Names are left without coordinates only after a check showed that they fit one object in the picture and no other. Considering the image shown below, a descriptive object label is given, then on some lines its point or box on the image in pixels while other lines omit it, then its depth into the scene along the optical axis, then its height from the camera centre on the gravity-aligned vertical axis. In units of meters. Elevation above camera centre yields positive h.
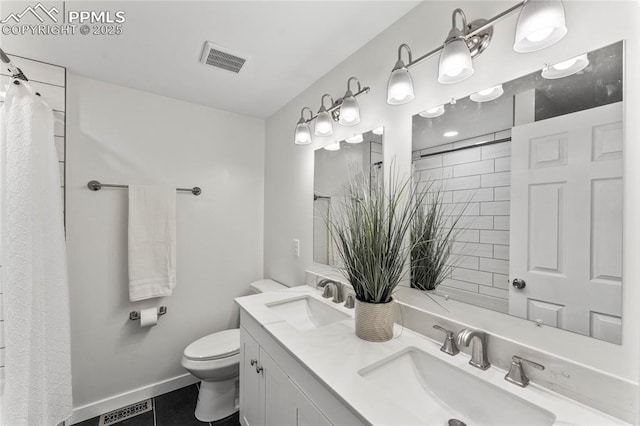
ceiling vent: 1.44 +0.89
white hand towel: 1.82 -0.22
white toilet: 1.64 -1.02
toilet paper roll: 1.83 -0.75
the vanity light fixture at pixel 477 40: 0.69 +0.51
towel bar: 1.73 +0.17
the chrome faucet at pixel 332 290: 1.47 -0.45
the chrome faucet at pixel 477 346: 0.83 -0.43
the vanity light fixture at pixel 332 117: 1.31 +0.51
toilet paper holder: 1.85 -0.73
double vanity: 0.68 -0.52
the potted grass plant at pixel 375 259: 1.02 -0.19
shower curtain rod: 1.03 +0.60
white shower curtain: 1.06 -0.26
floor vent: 1.69 -1.35
